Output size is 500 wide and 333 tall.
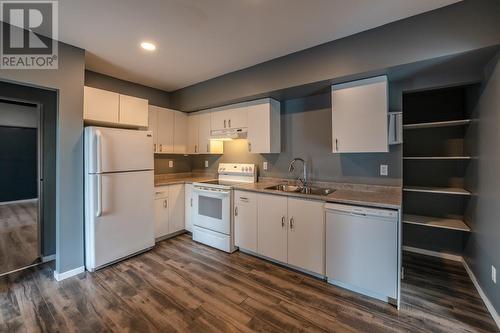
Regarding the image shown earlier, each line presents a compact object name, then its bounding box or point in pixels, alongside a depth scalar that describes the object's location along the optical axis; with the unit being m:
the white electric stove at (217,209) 3.04
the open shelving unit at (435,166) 2.63
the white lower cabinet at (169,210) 3.35
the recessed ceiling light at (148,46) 2.36
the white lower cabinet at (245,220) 2.85
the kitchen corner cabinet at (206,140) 3.78
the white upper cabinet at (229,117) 3.29
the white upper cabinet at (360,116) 2.24
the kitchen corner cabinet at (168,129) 3.61
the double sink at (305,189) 2.75
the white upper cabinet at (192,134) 3.97
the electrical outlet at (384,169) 2.52
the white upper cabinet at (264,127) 3.04
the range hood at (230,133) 3.29
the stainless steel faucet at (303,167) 3.05
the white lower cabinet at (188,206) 3.61
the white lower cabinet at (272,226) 2.58
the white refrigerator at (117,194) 2.50
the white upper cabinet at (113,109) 2.71
